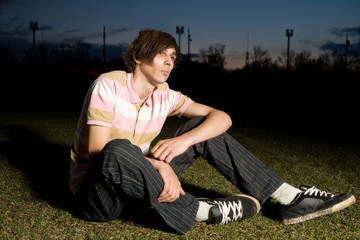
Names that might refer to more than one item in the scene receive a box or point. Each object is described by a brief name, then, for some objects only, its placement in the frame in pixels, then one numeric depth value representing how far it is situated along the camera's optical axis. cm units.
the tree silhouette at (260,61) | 4560
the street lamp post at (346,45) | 4033
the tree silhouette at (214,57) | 4569
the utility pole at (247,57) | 4722
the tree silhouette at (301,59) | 4091
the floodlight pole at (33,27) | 4034
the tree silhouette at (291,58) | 4244
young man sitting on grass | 182
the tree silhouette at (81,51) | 4973
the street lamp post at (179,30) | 4516
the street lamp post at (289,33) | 4362
